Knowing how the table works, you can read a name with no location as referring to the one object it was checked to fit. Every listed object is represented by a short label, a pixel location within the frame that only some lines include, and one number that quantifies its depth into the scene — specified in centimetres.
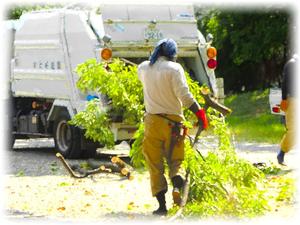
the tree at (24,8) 2041
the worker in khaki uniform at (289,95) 1239
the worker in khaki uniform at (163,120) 908
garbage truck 1433
